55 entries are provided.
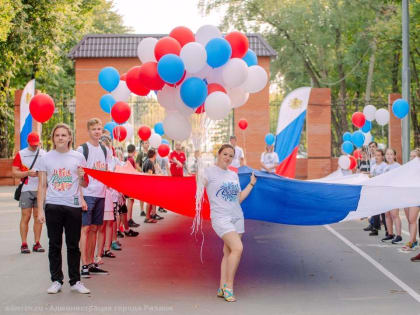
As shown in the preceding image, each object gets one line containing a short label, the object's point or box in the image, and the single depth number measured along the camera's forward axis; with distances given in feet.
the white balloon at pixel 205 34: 29.53
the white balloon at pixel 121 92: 34.22
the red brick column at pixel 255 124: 88.84
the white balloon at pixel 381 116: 53.36
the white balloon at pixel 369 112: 54.56
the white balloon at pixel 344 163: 49.62
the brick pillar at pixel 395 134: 86.69
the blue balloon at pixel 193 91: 25.94
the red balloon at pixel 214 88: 27.73
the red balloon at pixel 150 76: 27.45
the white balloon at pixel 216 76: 27.84
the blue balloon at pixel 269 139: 59.03
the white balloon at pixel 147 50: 30.32
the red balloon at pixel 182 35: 28.86
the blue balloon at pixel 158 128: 41.88
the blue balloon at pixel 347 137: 55.42
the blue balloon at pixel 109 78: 33.01
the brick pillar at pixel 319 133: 84.99
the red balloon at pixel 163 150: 39.22
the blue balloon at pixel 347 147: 52.49
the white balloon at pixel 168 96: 28.57
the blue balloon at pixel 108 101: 35.88
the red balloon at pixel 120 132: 35.19
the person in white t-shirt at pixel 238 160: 50.39
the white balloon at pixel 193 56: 26.17
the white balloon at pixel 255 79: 30.45
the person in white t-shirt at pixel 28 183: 31.30
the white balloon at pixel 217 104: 26.71
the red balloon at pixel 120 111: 32.83
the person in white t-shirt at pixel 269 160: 48.73
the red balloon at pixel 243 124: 53.47
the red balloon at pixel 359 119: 51.08
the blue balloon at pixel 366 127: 54.29
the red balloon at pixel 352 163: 49.84
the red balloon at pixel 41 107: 27.02
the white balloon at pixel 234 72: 27.55
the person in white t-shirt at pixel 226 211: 21.64
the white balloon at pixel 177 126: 28.19
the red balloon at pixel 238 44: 28.53
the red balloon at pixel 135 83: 29.07
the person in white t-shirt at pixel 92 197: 25.26
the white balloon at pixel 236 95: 30.91
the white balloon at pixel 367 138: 55.10
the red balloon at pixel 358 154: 49.73
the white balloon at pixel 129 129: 39.55
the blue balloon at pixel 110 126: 39.78
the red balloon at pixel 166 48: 27.02
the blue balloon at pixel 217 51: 26.61
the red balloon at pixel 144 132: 40.16
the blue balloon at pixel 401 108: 46.52
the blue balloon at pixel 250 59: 32.24
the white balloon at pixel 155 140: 42.60
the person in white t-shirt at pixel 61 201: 22.24
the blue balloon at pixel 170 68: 25.61
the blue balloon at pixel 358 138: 46.98
